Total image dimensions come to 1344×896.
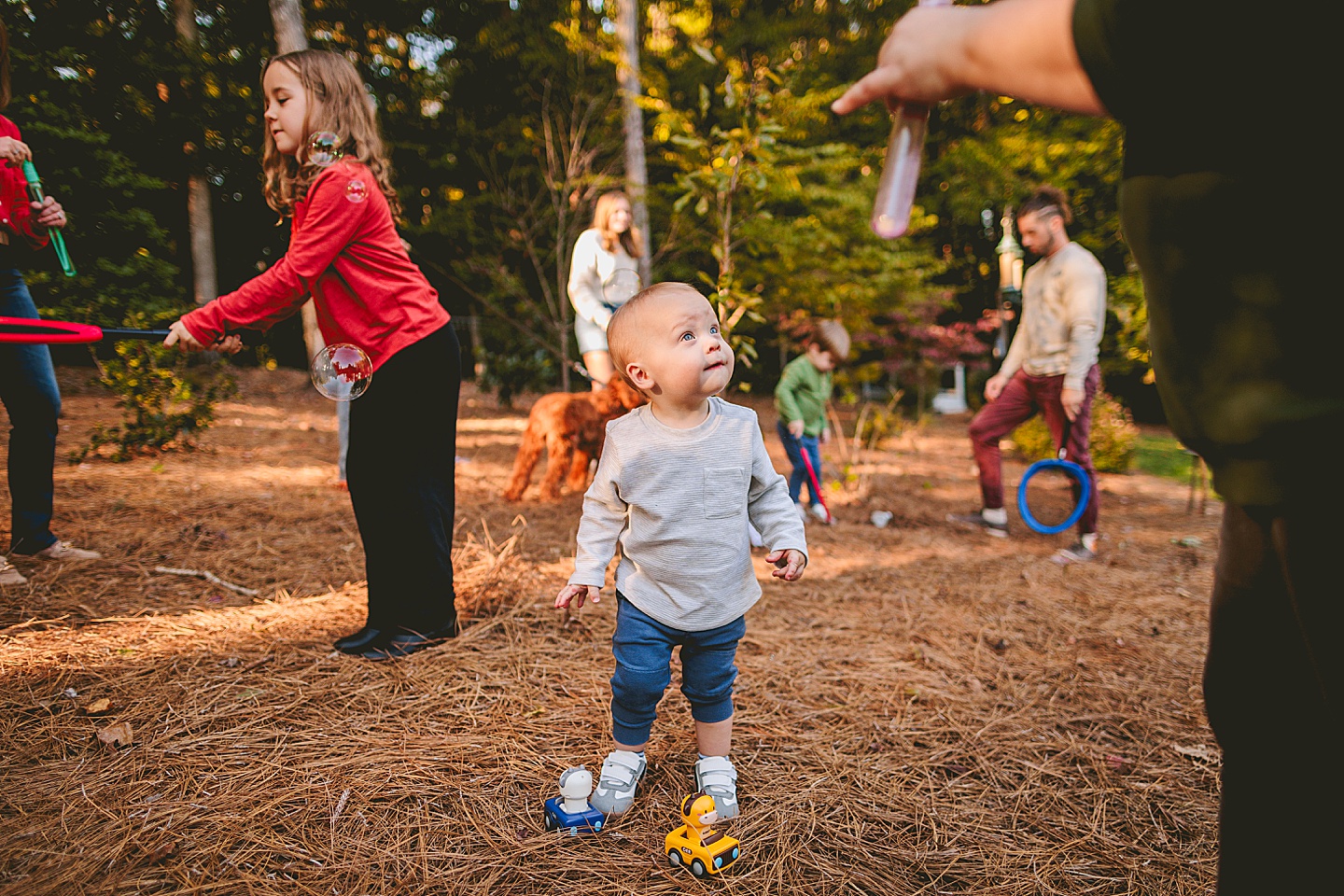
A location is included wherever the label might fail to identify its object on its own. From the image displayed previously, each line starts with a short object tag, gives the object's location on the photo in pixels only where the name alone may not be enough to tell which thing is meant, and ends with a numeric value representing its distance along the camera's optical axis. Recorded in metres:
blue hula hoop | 4.61
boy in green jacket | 5.13
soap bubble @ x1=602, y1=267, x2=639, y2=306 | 3.78
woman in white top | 4.86
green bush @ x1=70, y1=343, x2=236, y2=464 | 6.02
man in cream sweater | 4.55
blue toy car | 1.92
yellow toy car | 1.78
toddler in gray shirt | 1.93
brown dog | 5.22
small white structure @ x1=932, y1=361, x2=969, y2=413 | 15.73
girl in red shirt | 2.54
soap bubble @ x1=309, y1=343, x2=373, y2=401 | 2.59
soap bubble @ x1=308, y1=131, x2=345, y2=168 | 2.60
